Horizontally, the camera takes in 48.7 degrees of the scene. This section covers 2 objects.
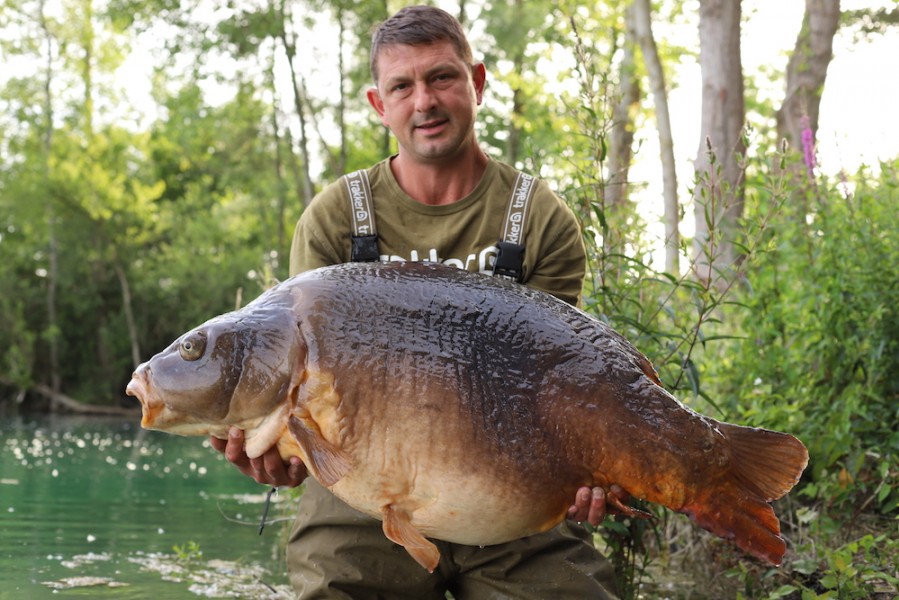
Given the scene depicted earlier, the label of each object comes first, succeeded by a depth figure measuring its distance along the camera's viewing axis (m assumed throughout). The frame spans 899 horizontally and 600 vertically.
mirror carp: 2.43
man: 3.19
